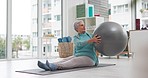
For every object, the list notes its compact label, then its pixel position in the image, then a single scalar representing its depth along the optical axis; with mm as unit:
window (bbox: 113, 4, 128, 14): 6730
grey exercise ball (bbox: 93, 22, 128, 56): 3008
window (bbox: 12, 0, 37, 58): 5789
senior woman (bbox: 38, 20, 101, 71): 3065
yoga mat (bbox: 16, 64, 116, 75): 2629
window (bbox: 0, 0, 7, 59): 5445
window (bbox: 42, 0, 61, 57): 6574
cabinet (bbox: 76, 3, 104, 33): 6504
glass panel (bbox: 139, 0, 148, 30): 6254
